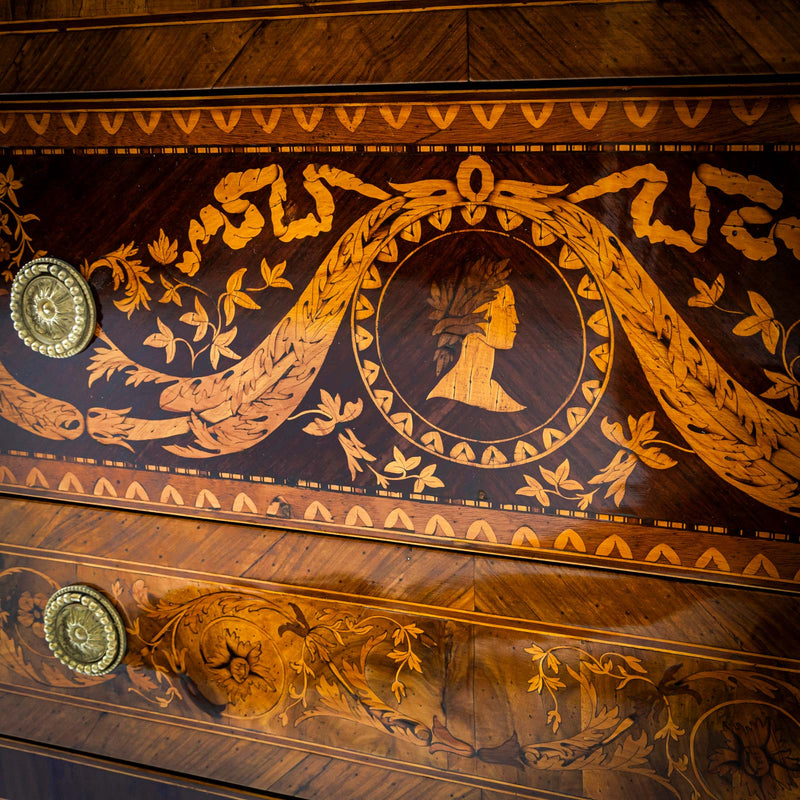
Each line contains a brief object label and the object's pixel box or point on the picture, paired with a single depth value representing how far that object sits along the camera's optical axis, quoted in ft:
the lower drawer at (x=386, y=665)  1.95
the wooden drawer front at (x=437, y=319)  1.78
